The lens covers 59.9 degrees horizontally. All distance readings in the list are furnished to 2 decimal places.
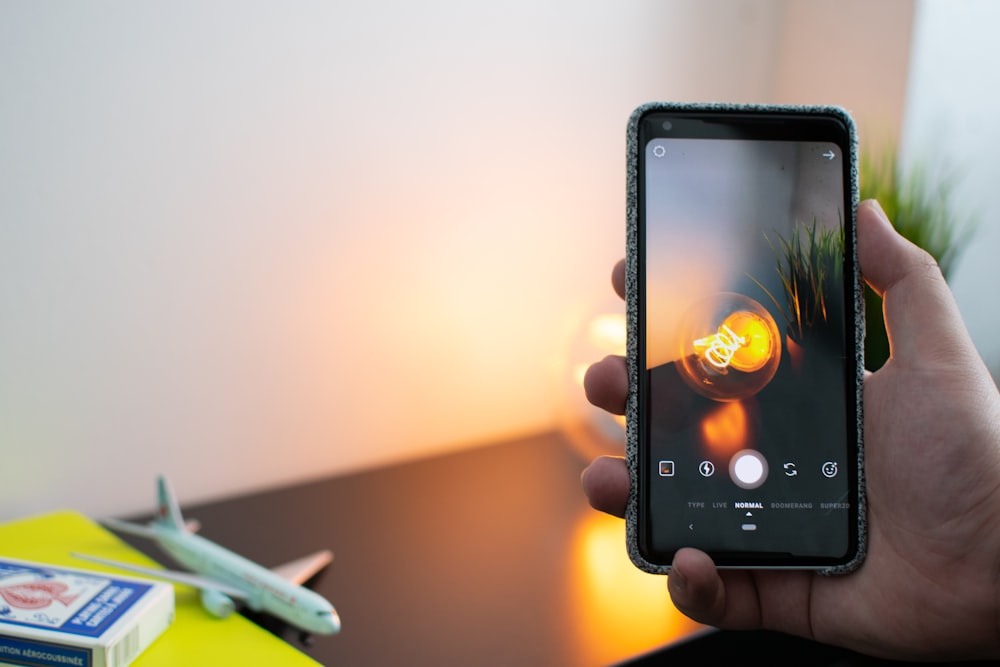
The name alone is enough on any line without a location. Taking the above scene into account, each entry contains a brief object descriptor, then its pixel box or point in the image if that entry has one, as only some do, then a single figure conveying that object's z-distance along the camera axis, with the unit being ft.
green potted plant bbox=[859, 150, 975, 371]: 2.54
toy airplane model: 1.88
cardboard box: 1.58
